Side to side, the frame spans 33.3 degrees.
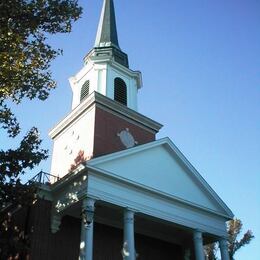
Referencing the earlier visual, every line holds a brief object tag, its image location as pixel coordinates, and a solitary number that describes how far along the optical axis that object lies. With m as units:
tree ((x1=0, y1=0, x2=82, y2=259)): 13.25
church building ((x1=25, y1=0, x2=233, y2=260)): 17.19
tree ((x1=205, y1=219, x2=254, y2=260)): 27.62
